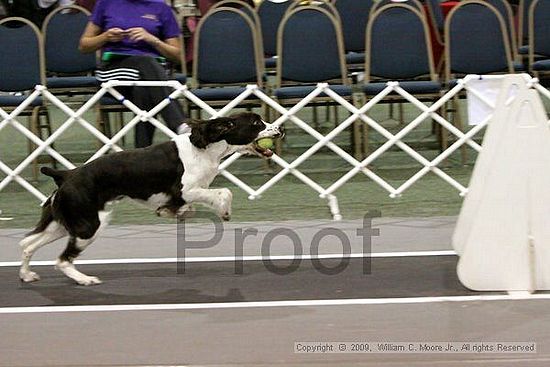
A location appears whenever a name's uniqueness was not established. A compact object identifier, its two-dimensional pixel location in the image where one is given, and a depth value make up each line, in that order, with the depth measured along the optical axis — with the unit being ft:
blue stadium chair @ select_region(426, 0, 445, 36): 68.49
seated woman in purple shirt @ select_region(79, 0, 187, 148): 55.16
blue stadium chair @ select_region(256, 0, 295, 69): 69.62
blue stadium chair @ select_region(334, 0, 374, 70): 70.69
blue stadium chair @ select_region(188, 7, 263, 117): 59.16
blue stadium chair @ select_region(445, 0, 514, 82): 59.57
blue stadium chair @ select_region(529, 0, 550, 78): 61.77
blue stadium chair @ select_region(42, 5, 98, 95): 63.82
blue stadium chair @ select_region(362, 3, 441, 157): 59.16
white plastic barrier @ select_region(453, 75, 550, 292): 34.94
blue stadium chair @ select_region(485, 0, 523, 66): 62.39
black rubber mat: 36.27
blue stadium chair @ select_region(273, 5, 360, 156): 59.36
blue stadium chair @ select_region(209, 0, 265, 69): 60.39
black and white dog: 38.04
